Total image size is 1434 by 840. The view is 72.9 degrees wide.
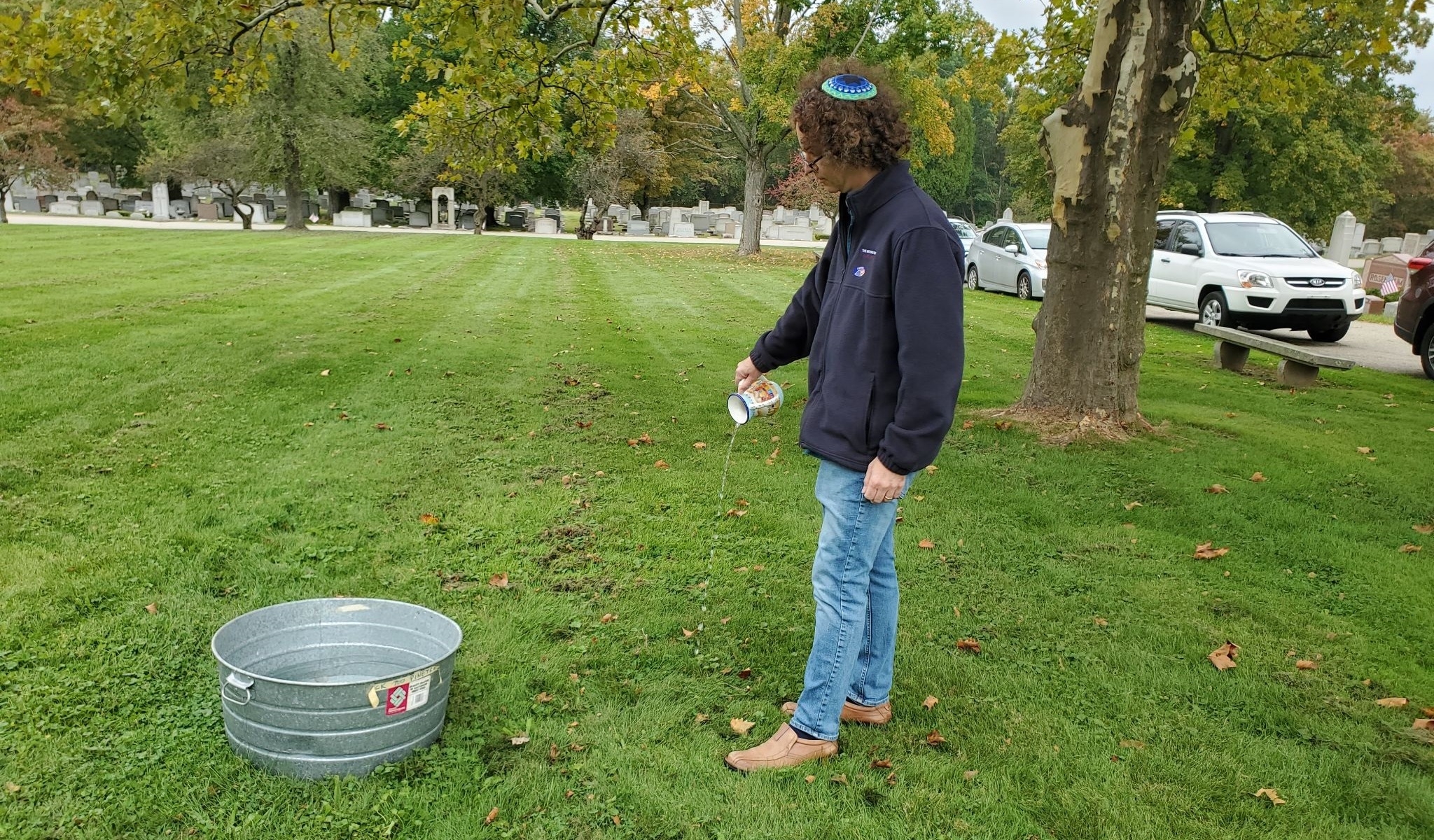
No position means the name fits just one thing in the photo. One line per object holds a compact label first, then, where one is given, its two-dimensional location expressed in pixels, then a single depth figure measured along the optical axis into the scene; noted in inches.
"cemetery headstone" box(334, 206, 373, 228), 1620.3
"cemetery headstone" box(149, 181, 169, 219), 1624.0
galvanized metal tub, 111.2
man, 106.7
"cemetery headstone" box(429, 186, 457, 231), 1692.9
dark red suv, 460.1
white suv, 562.6
